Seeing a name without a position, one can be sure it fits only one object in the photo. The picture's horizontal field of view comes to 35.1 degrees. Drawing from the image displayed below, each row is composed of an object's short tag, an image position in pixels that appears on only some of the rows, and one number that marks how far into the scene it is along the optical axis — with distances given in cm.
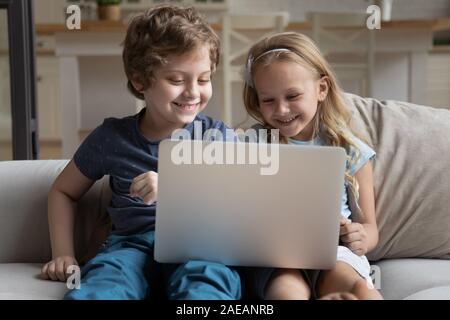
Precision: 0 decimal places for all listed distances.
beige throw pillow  161
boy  140
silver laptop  114
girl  149
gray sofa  161
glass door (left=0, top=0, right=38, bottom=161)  276
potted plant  456
